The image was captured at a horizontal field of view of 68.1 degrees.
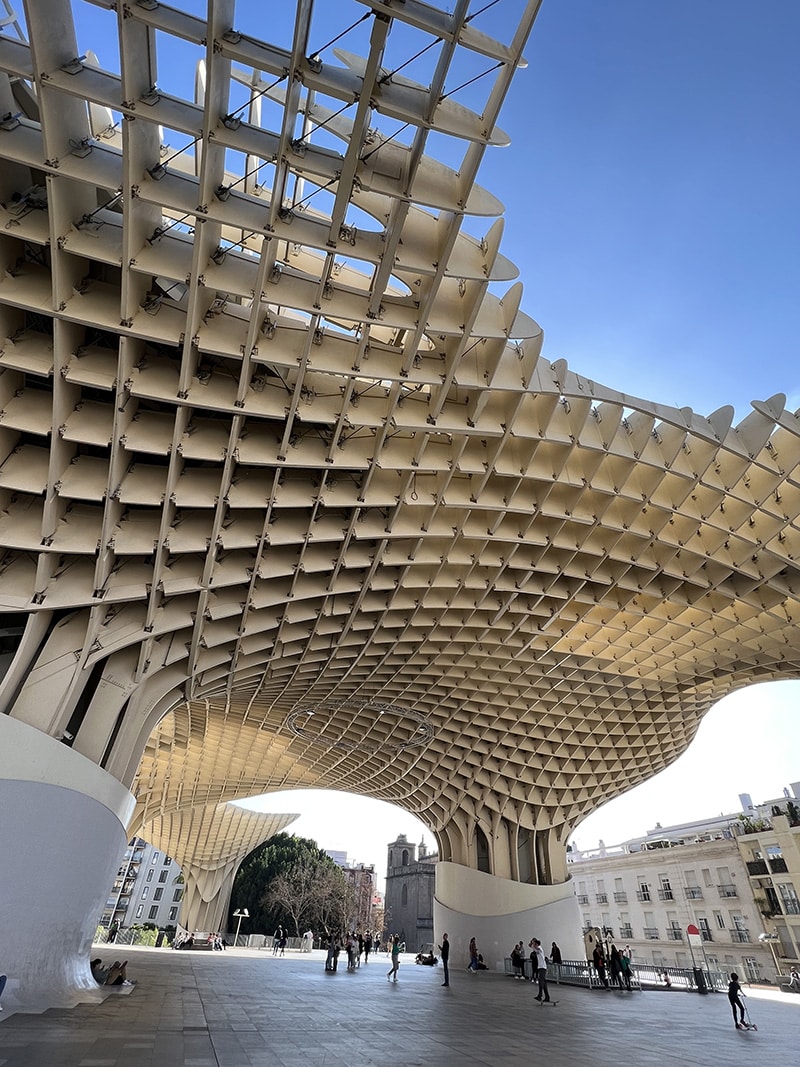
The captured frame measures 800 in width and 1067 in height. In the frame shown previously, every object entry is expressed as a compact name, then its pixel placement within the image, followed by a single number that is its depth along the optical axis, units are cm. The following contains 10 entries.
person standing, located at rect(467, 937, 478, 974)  3250
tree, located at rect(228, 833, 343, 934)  7094
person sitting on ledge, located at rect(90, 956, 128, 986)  1597
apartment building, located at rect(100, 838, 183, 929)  9681
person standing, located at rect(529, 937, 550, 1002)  1877
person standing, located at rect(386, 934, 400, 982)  2298
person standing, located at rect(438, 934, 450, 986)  2232
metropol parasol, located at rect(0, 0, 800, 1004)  887
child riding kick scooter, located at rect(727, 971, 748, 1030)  1488
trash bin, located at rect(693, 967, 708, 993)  2545
